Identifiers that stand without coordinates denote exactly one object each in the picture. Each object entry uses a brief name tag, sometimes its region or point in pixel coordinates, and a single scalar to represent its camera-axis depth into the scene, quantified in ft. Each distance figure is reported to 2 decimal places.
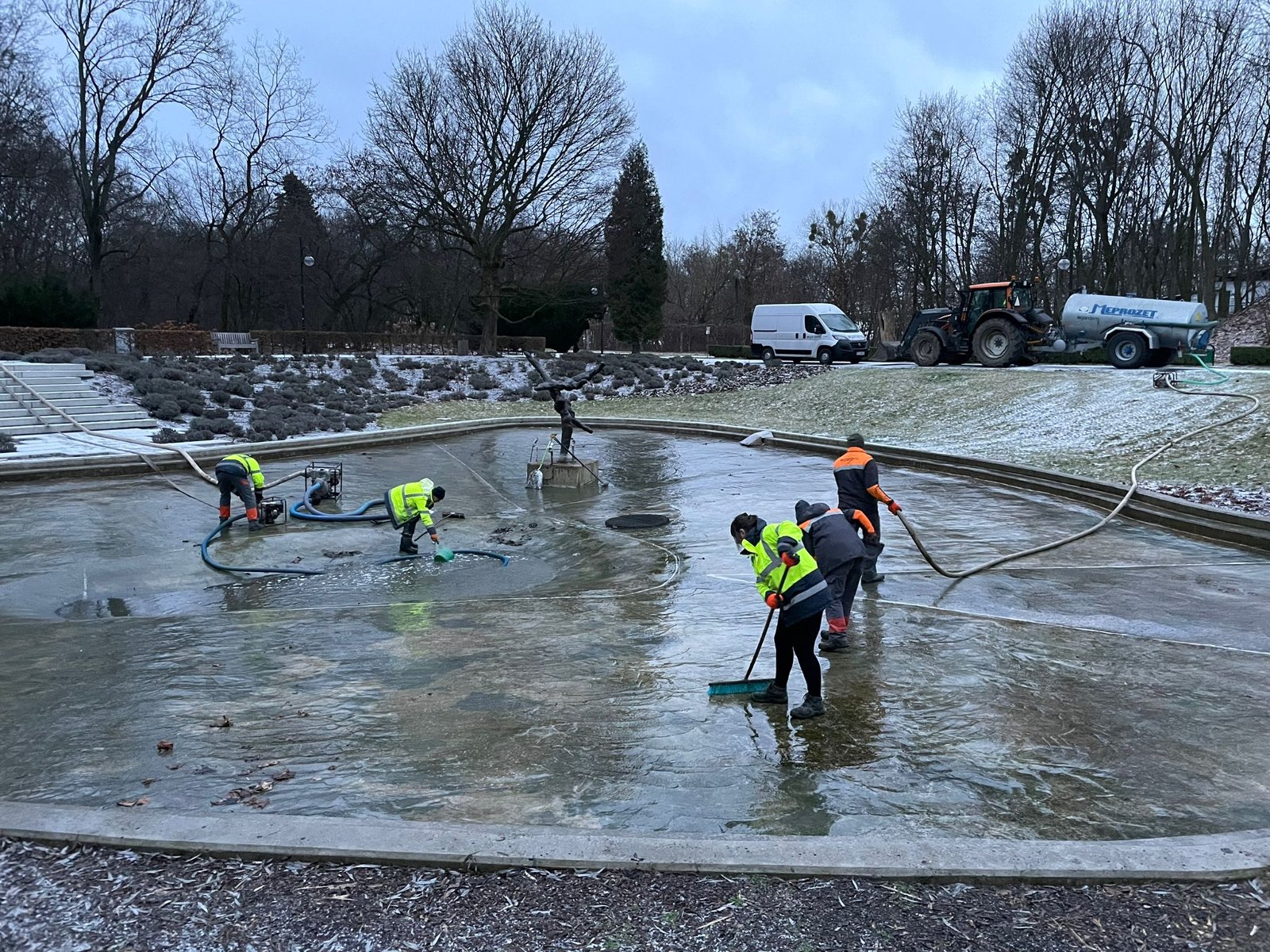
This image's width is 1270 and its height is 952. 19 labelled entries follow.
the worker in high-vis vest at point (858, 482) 28.07
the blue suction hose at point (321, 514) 41.93
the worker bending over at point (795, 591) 19.12
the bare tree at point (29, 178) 115.24
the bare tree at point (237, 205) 160.76
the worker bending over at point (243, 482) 39.55
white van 115.24
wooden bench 111.55
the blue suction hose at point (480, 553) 35.81
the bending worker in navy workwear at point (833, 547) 22.43
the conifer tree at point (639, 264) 173.78
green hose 64.59
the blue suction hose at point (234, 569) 33.63
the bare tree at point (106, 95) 134.41
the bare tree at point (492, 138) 131.95
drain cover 42.86
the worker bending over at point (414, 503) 34.78
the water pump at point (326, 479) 46.99
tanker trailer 76.02
